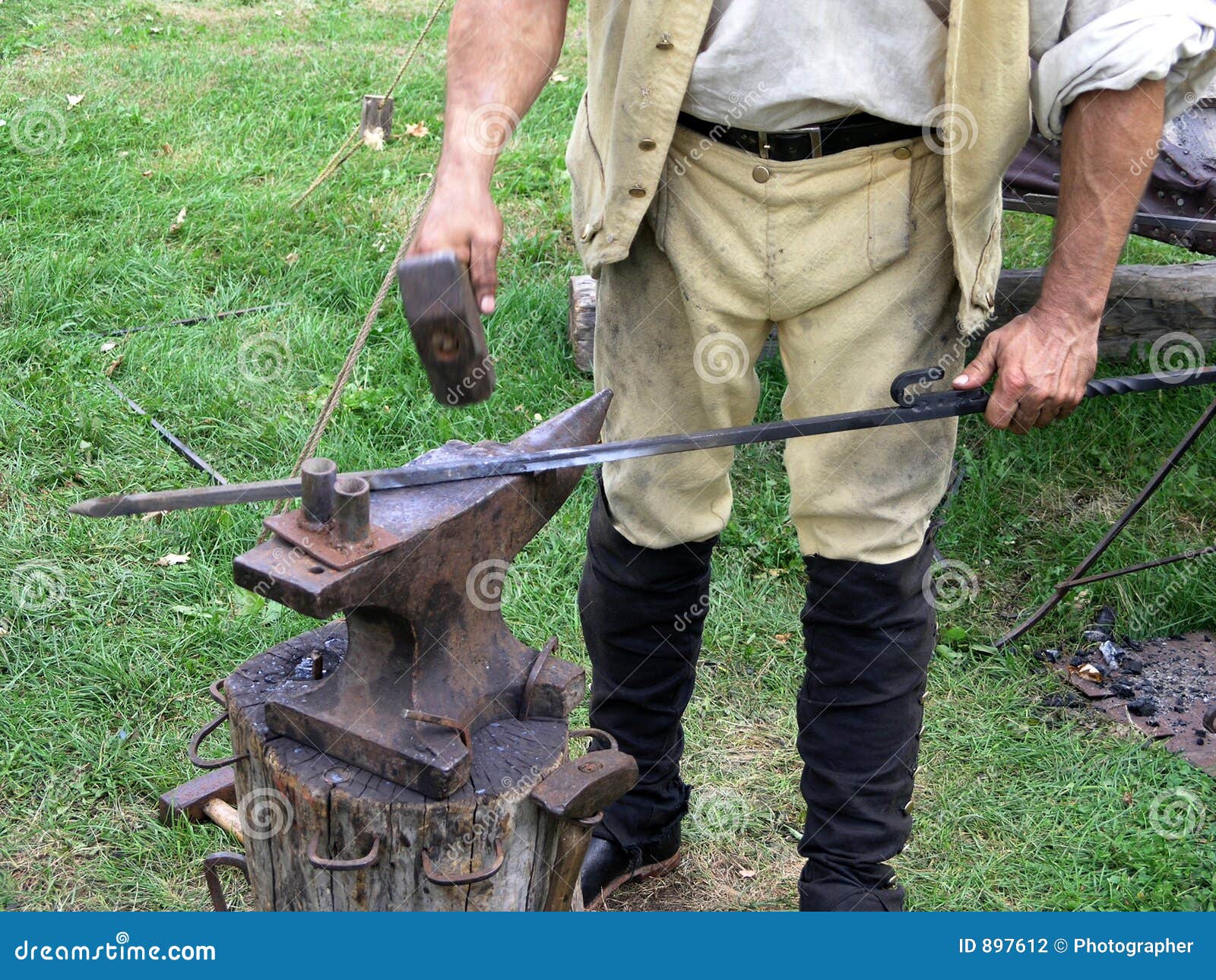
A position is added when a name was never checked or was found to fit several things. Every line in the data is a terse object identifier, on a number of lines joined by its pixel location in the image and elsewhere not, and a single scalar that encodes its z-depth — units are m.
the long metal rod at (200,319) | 5.04
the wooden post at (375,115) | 6.39
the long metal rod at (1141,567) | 3.69
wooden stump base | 2.05
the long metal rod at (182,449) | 4.21
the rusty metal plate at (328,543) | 1.83
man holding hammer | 2.17
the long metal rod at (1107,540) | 3.53
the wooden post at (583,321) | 4.81
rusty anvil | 1.85
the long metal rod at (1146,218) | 3.76
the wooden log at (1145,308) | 4.87
